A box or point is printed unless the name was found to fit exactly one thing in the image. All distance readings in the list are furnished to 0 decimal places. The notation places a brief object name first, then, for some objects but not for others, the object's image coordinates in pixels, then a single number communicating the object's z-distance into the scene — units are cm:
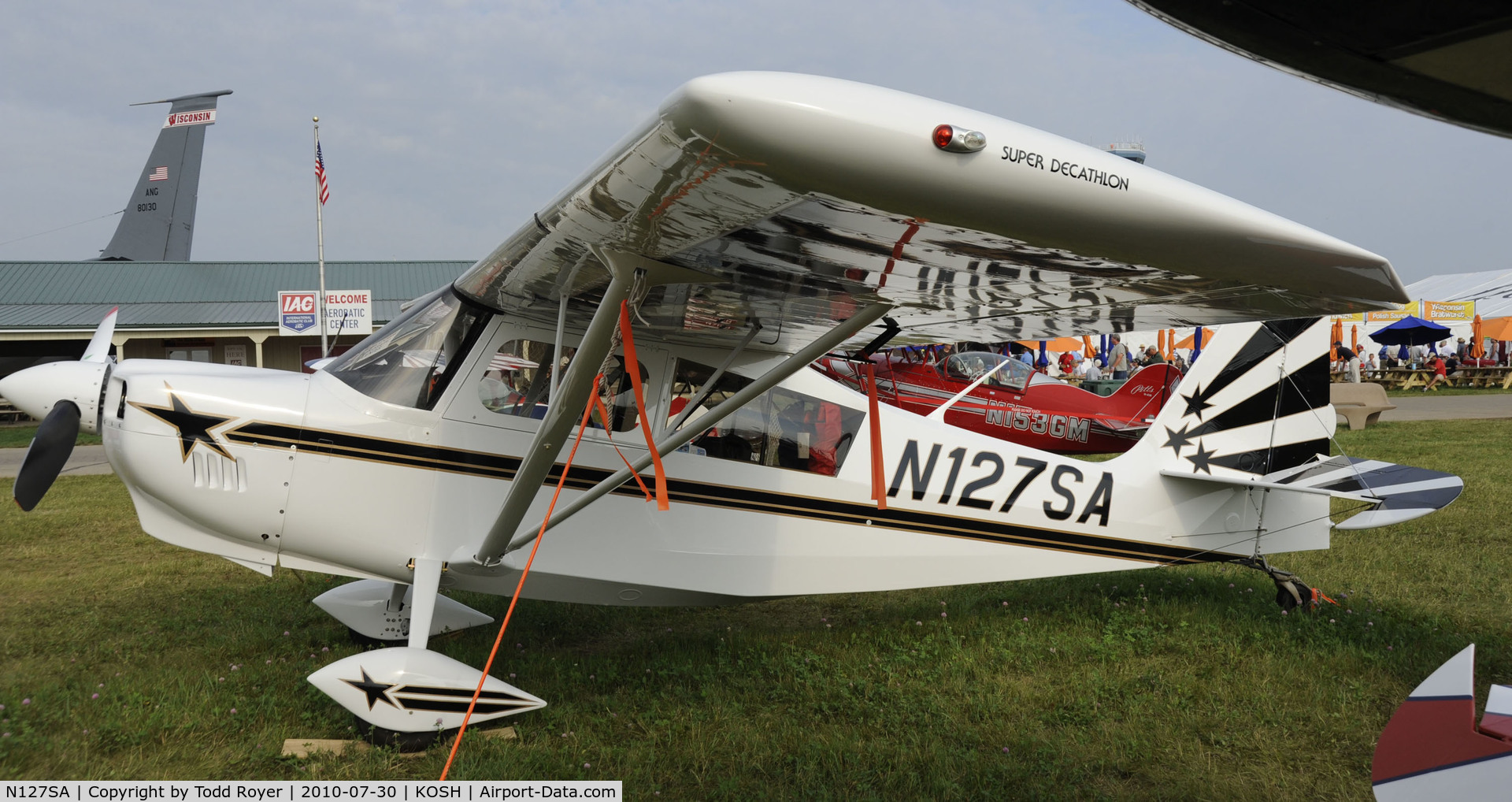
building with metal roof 2441
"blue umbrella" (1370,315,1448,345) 3162
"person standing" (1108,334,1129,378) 2645
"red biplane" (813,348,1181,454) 1216
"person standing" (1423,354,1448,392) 2902
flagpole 1770
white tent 4831
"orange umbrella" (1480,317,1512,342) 3406
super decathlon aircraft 172
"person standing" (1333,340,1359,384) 2383
